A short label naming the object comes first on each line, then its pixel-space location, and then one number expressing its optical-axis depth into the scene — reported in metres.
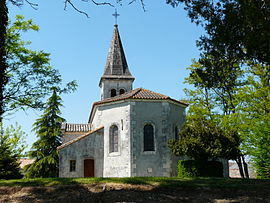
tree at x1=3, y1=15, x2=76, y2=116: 19.16
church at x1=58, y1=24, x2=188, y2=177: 21.86
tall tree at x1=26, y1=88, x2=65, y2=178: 28.86
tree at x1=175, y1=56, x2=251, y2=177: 20.39
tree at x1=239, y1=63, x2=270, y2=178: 18.48
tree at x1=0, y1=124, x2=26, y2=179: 21.75
